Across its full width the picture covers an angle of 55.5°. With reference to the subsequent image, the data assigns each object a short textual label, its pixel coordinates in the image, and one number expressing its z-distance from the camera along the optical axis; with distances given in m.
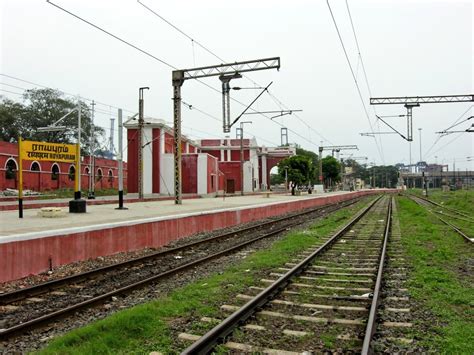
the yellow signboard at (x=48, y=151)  14.63
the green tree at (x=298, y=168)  60.56
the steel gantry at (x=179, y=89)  23.80
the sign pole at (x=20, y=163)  13.85
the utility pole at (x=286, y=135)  81.70
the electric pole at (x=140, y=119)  32.59
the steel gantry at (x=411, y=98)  26.83
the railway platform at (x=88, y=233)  9.25
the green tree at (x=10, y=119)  63.44
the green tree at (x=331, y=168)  98.06
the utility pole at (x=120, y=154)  22.00
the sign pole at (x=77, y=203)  18.95
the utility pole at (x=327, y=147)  73.74
